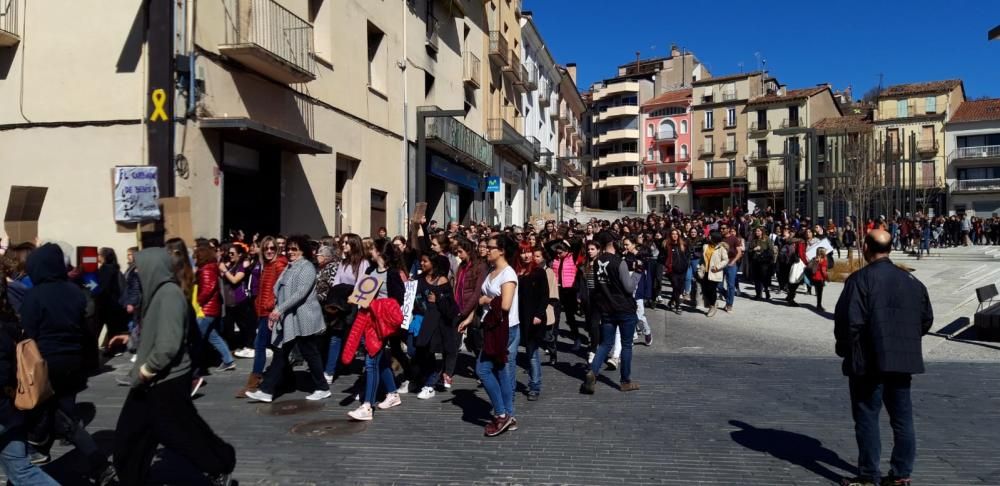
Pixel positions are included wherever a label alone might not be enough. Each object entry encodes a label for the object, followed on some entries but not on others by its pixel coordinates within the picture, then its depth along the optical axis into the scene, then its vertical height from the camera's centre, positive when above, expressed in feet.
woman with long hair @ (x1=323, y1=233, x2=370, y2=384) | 26.93 -0.74
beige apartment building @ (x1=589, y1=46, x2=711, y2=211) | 246.06 +44.64
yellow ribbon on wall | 37.04 +7.48
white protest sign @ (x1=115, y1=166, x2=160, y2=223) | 32.83 +2.68
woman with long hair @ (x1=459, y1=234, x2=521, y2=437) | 20.90 -2.54
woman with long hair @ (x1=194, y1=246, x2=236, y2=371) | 27.30 -1.42
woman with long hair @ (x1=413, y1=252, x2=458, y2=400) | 25.88 -1.98
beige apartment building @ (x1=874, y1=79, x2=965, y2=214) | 180.55 +31.42
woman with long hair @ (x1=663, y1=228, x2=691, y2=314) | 45.93 -0.65
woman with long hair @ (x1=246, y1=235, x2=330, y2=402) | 24.54 -2.23
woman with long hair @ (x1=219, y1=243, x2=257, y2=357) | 32.32 -1.80
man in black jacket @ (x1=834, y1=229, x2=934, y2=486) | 15.98 -2.12
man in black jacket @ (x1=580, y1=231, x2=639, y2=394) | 25.79 -1.93
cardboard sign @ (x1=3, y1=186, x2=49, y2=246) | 32.53 +1.81
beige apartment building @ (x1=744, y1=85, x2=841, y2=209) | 199.62 +34.84
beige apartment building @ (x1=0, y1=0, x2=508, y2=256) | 37.52 +7.85
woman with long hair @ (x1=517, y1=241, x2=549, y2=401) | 25.54 -2.18
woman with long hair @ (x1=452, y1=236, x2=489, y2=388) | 25.79 -1.06
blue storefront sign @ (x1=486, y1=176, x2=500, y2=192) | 86.48 +7.84
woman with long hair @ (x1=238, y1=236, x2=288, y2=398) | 25.88 -1.81
